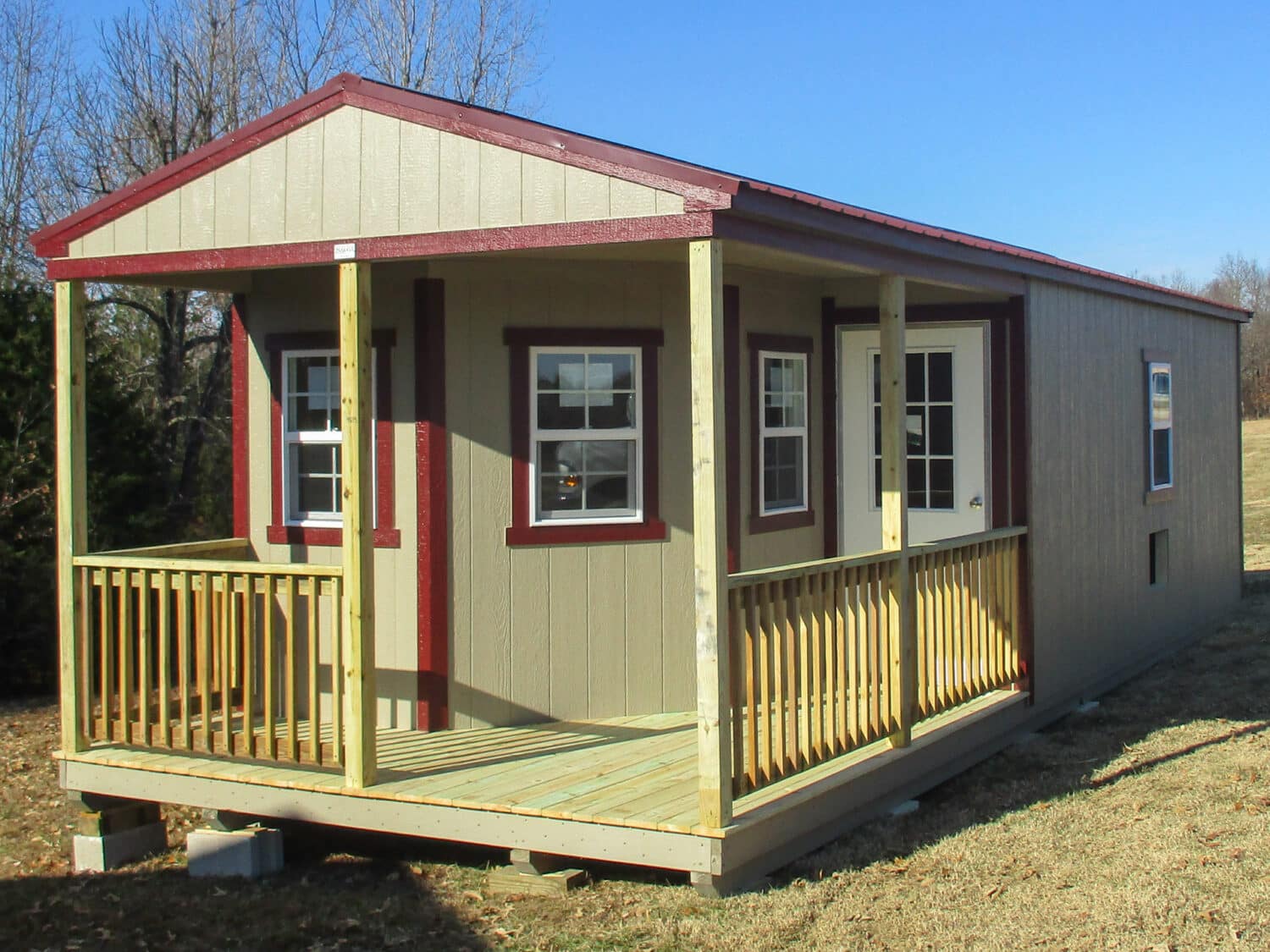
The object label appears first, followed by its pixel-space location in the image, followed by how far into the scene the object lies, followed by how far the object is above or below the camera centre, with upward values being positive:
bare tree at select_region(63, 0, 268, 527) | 16.73 +4.41
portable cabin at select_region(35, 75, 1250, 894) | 5.95 -0.14
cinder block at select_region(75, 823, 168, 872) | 7.02 -1.87
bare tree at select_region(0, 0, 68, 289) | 18.79 +4.52
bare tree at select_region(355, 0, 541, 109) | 21.27 +6.47
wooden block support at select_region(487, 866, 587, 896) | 5.88 -1.73
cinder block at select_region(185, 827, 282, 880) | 6.56 -1.76
